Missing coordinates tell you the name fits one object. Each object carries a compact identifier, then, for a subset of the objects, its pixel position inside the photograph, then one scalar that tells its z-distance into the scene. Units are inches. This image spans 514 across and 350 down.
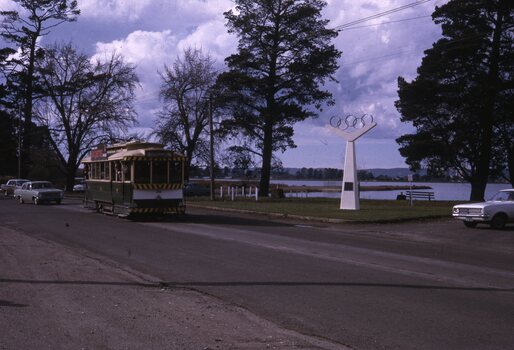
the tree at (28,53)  2421.3
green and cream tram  999.0
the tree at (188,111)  2113.7
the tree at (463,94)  1696.6
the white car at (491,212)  904.9
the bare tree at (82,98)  2294.5
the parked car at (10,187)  2084.2
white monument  1206.9
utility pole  1675.7
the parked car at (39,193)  1595.7
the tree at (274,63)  1897.1
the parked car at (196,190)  2363.4
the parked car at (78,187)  2819.9
